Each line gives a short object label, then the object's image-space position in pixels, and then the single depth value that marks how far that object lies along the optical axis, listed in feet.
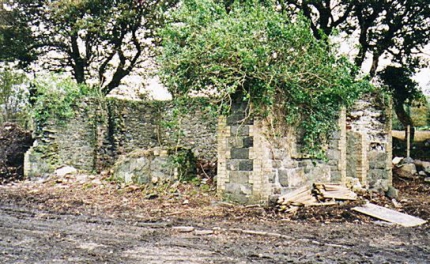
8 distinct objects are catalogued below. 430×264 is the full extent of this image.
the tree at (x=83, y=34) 62.49
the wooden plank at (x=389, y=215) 25.49
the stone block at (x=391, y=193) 35.37
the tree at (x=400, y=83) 58.75
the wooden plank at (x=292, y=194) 27.73
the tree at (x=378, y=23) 56.90
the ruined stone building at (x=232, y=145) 28.17
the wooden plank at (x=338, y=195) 29.02
